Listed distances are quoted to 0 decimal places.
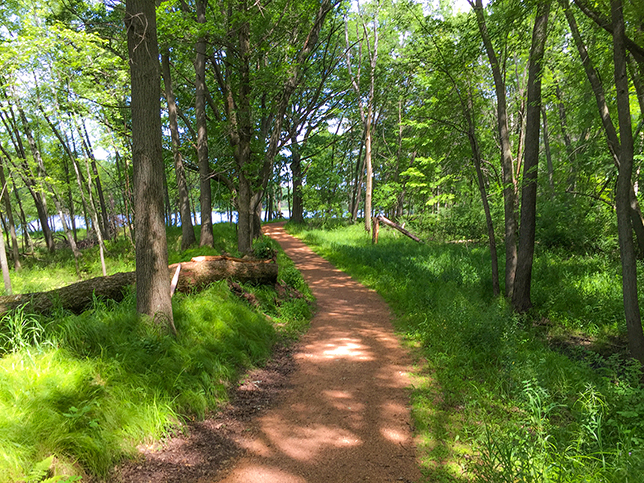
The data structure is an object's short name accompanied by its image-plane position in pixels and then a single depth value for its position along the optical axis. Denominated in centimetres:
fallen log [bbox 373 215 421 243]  1549
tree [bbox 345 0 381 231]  1747
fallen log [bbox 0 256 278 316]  419
